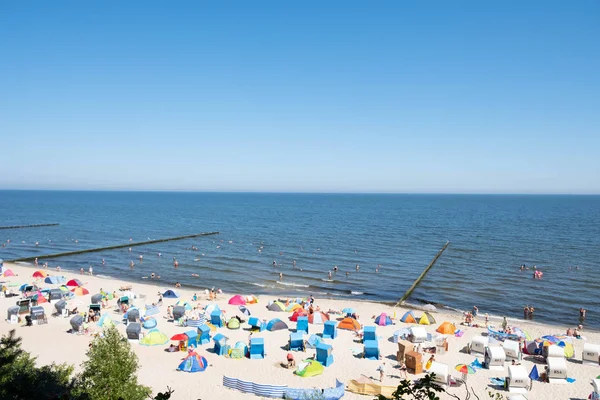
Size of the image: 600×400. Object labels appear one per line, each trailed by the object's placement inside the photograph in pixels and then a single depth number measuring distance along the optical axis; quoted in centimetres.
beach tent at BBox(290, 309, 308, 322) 3394
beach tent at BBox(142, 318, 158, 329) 3125
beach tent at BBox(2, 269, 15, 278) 4772
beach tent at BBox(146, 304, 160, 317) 3485
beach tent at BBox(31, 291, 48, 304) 3669
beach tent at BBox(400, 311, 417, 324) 3496
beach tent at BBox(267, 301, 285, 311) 3716
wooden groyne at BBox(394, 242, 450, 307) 4372
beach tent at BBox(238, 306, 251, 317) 3575
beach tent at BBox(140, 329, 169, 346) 2814
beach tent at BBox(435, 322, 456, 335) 3189
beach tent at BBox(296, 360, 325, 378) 2367
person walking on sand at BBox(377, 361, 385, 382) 2351
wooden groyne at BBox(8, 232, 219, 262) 6279
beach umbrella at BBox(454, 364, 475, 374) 2430
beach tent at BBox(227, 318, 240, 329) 3198
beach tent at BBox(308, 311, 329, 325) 3362
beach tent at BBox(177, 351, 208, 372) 2400
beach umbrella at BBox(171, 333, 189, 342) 2756
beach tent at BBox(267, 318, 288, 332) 3162
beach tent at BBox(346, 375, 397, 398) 2144
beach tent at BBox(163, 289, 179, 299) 4117
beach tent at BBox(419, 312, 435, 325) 3462
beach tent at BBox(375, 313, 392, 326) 3428
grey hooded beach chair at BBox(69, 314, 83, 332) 2997
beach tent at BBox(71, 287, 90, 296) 4069
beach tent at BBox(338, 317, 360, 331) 3219
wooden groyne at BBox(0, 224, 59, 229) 10069
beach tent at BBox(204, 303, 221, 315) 3447
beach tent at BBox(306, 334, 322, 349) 2788
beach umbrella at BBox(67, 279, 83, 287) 4369
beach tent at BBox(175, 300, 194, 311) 3519
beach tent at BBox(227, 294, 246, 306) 3925
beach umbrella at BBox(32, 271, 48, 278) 4716
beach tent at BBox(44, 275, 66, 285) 4397
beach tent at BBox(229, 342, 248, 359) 2614
